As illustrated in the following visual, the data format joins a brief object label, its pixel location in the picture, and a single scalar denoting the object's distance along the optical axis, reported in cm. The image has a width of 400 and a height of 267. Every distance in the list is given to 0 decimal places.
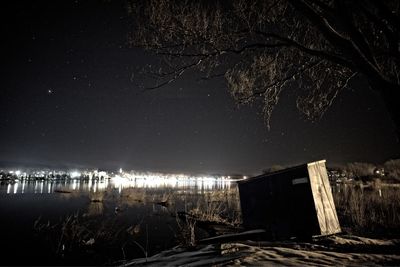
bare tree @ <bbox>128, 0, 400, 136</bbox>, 534
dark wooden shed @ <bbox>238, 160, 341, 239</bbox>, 628
